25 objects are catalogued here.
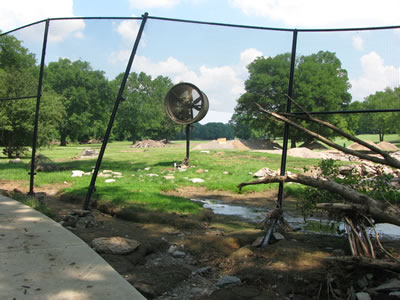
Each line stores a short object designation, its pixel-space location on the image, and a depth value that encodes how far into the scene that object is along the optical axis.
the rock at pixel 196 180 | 11.70
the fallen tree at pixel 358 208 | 3.41
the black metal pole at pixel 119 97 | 5.77
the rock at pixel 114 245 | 4.30
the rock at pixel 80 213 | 5.81
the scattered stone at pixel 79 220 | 5.41
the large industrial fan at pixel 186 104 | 13.81
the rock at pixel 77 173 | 11.96
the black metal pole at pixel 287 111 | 4.63
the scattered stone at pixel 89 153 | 22.30
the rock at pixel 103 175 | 12.26
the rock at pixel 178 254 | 4.56
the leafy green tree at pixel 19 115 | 19.08
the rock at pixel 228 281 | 3.54
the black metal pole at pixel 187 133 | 15.52
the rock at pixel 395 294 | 2.92
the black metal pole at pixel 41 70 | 6.96
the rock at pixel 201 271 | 3.98
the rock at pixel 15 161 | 16.23
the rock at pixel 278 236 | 4.43
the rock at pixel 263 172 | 12.27
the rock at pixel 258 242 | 4.36
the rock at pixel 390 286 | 3.02
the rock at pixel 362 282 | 3.21
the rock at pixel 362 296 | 3.02
